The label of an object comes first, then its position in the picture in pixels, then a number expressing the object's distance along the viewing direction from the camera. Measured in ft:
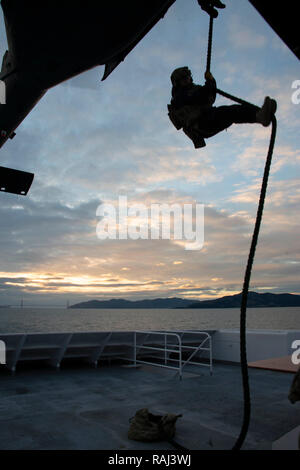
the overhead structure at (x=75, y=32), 6.32
